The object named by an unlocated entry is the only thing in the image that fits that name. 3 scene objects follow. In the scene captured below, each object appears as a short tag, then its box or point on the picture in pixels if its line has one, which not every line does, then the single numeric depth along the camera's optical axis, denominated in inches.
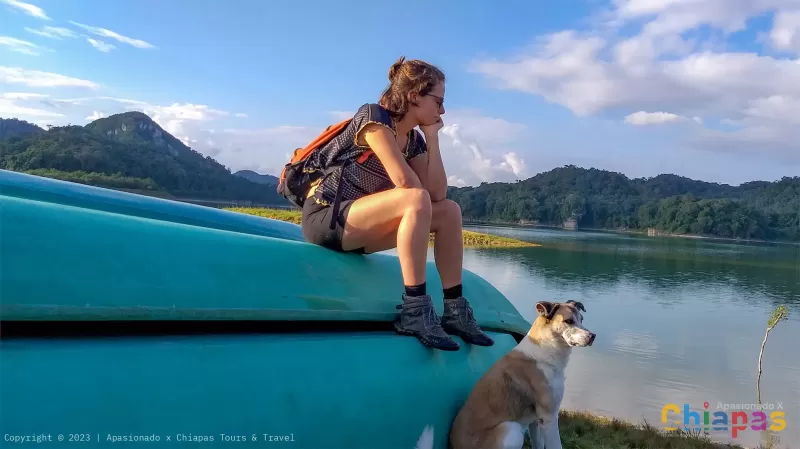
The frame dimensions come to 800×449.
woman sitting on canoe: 110.7
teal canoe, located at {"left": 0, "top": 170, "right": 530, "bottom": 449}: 79.2
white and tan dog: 107.0
